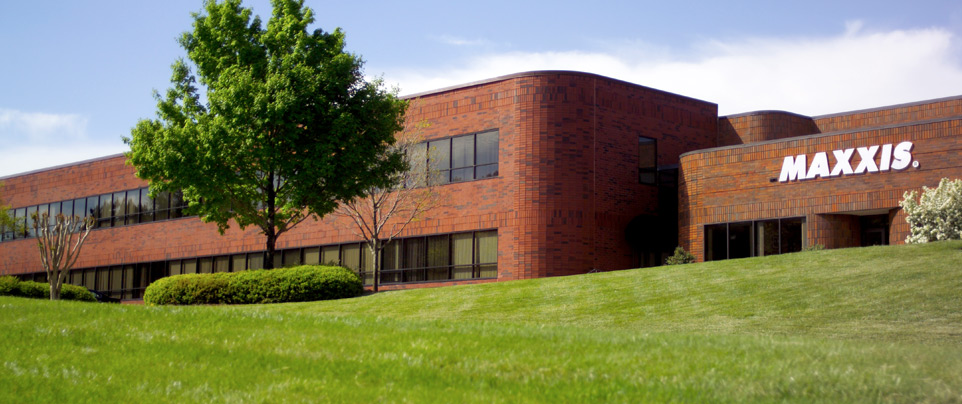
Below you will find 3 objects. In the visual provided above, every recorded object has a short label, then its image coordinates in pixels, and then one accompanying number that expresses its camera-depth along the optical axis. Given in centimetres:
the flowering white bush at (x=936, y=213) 2517
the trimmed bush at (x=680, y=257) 3072
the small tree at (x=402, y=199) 3162
